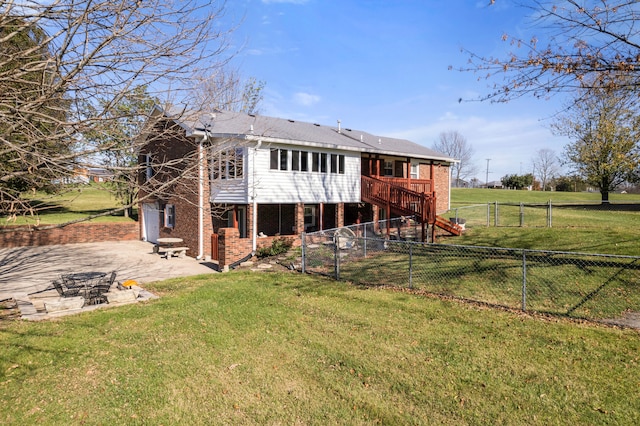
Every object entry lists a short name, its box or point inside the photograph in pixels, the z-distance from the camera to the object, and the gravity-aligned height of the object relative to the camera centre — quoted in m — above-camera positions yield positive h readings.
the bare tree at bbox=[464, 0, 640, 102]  6.53 +2.50
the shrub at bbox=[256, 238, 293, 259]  14.23 -1.89
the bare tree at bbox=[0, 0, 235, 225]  4.14 +1.53
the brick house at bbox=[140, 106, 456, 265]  14.80 +0.59
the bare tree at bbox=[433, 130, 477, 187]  63.34 +8.69
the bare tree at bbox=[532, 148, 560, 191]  77.50 +5.70
